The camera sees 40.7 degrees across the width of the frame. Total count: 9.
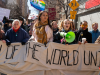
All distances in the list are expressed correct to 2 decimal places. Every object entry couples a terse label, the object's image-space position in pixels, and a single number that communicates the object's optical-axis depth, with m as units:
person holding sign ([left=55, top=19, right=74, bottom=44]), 3.87
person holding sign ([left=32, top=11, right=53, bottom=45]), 3.90
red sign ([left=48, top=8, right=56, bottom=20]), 6.88
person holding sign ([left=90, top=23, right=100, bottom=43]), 5.51
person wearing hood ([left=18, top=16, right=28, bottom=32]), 6.07
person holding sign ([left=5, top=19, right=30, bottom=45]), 4.21
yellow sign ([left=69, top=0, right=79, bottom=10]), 9.02
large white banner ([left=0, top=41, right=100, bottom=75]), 3.79
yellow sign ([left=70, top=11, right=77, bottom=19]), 8.79
